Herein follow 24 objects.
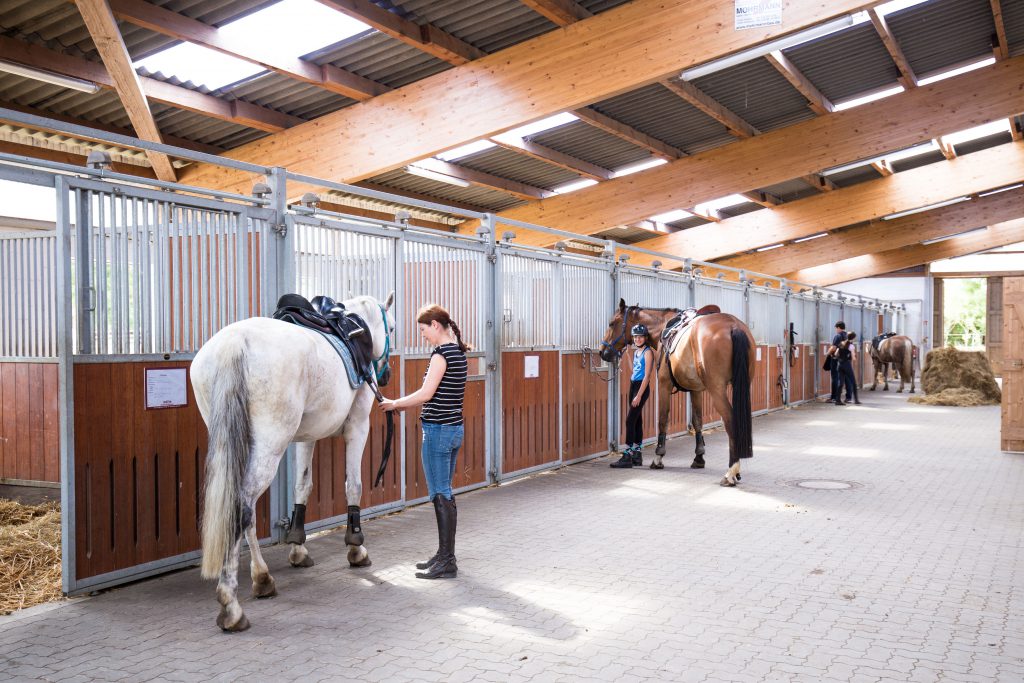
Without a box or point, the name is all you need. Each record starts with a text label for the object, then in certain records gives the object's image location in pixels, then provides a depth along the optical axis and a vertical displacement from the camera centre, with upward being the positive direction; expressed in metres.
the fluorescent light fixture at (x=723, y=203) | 19.73 +3.31
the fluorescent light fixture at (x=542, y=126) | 12.18 +3.27
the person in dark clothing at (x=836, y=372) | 17.91 -0.92
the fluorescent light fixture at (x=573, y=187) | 16.06 +3.01
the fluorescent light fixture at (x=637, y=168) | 15.33 +3.25
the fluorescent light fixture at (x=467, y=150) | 13.02 +3.09
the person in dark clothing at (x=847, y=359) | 17.98 -0.62
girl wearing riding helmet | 8.91 -0.62
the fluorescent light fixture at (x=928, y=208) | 23.03 +3.66
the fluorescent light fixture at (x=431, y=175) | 13.27 +2.78
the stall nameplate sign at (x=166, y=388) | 4.67 -0.30
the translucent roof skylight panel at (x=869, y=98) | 13.30 +3.98
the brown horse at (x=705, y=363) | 7.79 -0.32
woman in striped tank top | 4.64 -0.53
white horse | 3.71 -0.39
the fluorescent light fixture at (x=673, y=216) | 20.34 +3.07
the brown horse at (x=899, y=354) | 21.91 -0.63
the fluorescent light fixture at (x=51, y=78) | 7.38 +2.55
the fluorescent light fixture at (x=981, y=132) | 16.39 +4.21
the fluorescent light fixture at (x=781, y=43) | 8.88 +3.32
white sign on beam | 8.45 +3.41
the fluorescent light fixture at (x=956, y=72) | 12.70 +4.23
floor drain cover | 7.68 -1.50
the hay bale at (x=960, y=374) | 18.67 -1.04
